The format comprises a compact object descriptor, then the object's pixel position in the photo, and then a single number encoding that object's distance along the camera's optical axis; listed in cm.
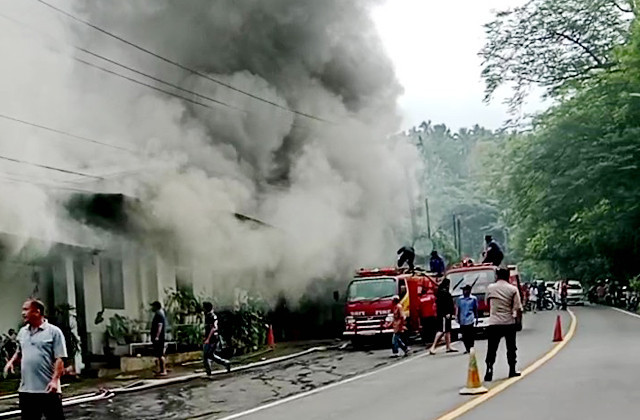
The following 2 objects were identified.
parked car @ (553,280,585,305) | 5269
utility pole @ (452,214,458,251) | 7184
